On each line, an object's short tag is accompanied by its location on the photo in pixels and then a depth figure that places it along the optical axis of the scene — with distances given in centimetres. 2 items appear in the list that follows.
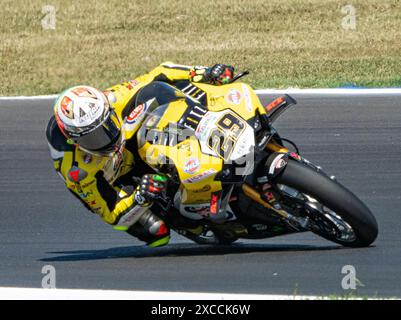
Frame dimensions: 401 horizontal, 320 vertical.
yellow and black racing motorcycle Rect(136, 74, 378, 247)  1259
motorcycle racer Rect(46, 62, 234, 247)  1257
